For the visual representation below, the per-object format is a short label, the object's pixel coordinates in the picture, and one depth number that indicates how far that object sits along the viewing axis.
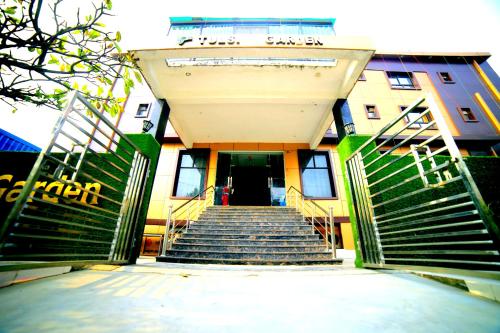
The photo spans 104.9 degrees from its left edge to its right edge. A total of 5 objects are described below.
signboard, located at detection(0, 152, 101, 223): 3.80
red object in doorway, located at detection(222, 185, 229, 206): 8.85
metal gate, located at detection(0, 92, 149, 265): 1.52
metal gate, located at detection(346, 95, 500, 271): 1.62
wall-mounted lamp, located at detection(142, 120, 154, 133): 4.38
